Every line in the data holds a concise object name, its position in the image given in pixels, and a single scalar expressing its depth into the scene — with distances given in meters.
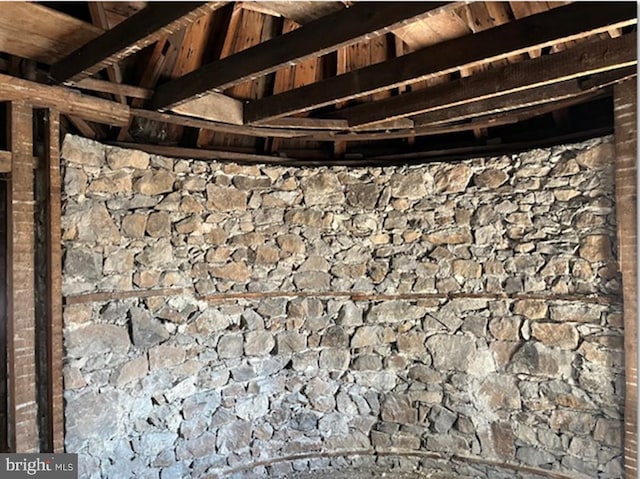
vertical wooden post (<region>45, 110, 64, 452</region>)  2.59
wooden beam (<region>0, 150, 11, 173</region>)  2.45
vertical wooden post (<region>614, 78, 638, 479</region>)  2.72
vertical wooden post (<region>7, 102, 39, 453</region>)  2.46
